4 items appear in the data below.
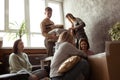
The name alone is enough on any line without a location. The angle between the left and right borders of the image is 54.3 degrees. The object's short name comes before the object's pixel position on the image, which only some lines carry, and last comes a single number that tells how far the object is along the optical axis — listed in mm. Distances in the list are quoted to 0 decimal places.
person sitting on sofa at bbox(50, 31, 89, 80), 1320
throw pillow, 1316
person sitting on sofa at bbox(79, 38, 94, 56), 2132
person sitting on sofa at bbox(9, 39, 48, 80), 1836
